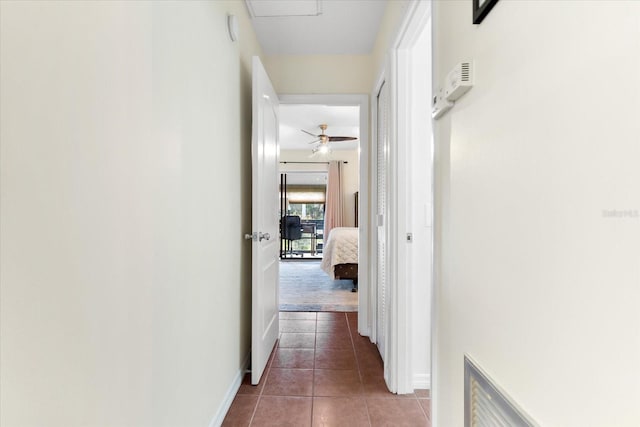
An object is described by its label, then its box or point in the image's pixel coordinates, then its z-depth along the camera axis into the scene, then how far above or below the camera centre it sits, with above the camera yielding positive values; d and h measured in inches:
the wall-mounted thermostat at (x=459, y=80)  36.3 +15.8
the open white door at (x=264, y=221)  77.3 -2.4
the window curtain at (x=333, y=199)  279.9 +12.4
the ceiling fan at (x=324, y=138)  204.4 +50.6
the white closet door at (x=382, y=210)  83.5 +0.9
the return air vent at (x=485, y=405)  28.2 -19.1
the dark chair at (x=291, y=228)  285.1 -13.8
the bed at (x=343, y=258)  176.1 -25.2
